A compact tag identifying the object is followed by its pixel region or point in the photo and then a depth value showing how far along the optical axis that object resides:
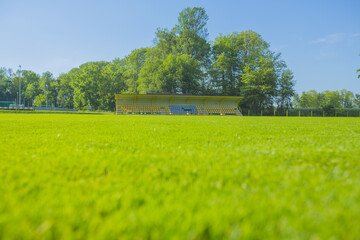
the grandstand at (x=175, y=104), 37.66
